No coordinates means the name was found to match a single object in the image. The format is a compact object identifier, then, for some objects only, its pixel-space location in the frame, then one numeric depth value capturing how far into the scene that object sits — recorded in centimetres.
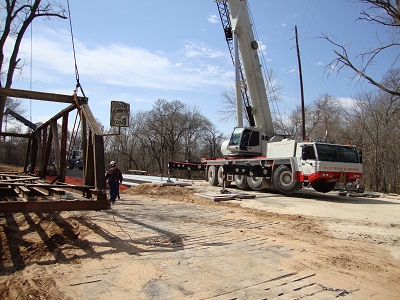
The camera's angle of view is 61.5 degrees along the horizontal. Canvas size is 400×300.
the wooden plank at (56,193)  547
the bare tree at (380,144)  2984
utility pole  2686
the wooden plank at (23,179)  679
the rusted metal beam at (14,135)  1045
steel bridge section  486
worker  1125
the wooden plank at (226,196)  1307
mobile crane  1373
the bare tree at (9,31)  1506
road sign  1079
